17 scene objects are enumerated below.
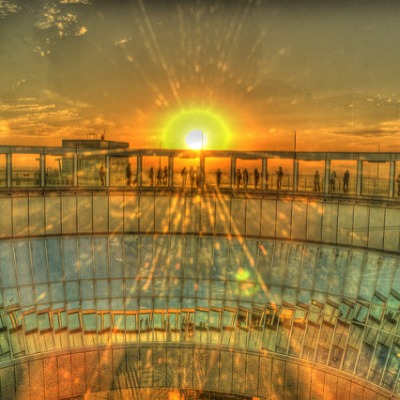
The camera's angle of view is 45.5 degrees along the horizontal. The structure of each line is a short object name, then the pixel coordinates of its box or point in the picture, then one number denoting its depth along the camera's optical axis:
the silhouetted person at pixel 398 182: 24.36
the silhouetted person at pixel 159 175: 28.28
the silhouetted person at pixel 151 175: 28.25
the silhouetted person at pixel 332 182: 26.27
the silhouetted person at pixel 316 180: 26.81
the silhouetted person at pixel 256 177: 28.06
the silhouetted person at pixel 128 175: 28.27
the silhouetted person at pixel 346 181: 25.91
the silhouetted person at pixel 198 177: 28.45
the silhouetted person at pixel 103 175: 27.95
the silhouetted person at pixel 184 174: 28.57
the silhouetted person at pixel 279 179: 27.64
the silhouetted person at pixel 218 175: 28.29
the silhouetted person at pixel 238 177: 28.18
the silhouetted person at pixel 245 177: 28.09
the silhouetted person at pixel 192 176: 28.51
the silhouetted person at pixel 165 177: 28.38
